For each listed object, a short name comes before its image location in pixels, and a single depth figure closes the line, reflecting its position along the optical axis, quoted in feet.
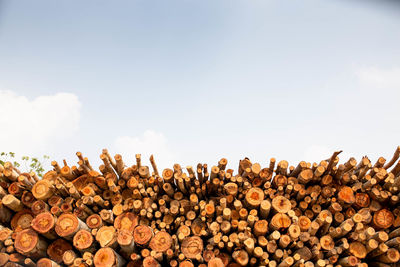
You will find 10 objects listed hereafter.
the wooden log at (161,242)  11.92
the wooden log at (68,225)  11.82
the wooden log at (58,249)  12.37
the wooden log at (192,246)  11.92
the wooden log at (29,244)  11.56
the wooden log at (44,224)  11.85
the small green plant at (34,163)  32.51
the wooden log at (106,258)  11.18
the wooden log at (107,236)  11.85
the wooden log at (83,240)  11.71
